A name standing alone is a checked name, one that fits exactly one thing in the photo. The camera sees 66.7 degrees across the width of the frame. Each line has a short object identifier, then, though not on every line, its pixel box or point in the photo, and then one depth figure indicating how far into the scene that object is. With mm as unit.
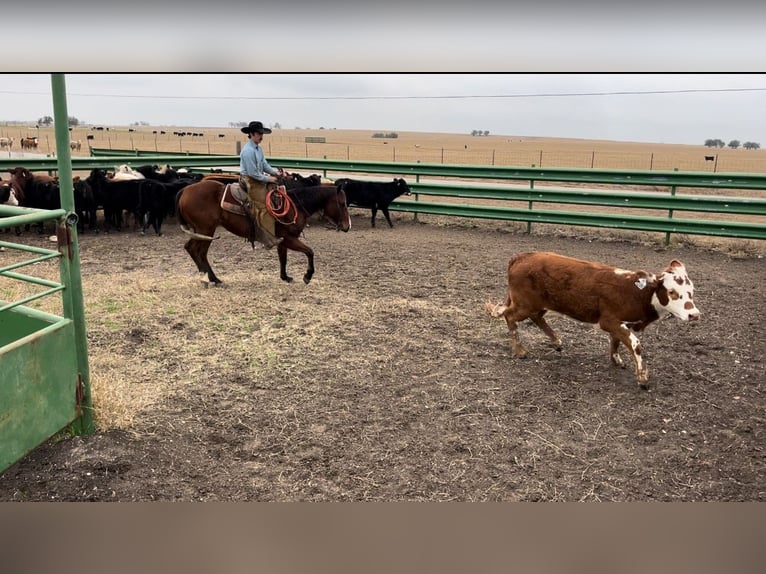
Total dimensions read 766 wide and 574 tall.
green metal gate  2934
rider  7141
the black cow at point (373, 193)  12609
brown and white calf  4293
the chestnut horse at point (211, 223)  7539
